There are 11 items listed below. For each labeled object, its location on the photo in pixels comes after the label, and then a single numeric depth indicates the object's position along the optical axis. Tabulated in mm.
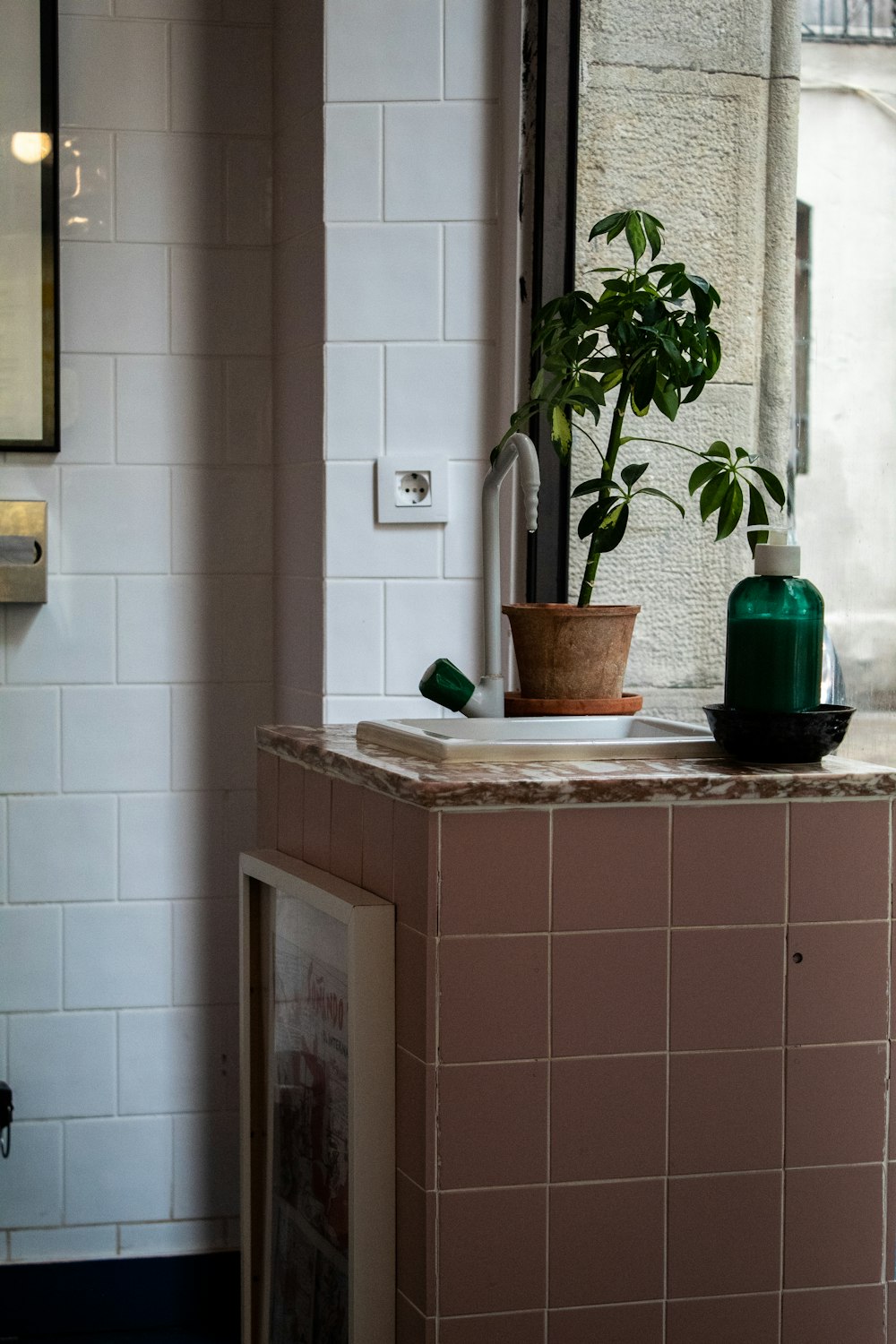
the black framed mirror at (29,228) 4032
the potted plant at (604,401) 3478
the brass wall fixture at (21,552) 4072
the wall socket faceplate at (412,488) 3942
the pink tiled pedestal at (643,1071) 3174
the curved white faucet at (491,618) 3471
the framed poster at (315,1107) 3230
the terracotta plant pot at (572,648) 3517
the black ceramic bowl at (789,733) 3264
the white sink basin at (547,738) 3296
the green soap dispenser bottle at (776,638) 3269
